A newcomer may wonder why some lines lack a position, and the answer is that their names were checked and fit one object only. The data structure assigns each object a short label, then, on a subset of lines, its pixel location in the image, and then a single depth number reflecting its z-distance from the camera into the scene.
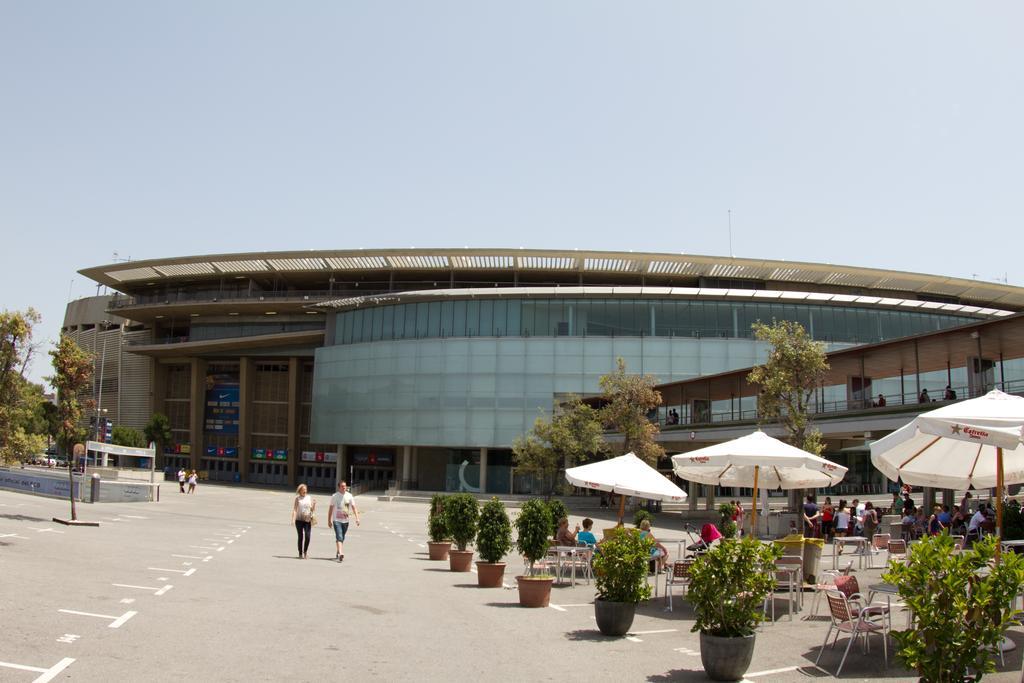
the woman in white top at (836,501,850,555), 24.06
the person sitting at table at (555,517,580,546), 17.03
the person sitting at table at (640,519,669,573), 14.88
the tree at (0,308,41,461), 25.33
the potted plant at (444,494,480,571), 18.62
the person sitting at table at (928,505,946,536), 21.25
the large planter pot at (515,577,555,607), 12.43
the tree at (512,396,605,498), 46.88
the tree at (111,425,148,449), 77.69
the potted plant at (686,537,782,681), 7.88
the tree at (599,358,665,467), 41.81
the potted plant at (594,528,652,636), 10.06
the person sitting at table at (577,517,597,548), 16.67
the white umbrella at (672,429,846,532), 13.07
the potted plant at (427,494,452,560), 20.12
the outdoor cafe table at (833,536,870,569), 17.61
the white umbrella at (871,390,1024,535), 9.34
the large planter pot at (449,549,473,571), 17.67
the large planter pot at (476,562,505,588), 14.86
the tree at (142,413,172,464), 78.75
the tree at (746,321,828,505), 27.91
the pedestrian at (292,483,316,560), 18.30
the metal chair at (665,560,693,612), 12.74
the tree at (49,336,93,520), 28.16
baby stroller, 14.45
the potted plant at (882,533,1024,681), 6.28
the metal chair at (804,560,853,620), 10.41
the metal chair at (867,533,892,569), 19.20
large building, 61.72
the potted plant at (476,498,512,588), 14.86
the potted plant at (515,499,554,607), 14.30
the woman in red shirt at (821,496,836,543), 23.92
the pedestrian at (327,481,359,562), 18.61
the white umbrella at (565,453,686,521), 15.20
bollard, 35.33
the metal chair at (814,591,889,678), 8.55
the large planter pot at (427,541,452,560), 20.08
